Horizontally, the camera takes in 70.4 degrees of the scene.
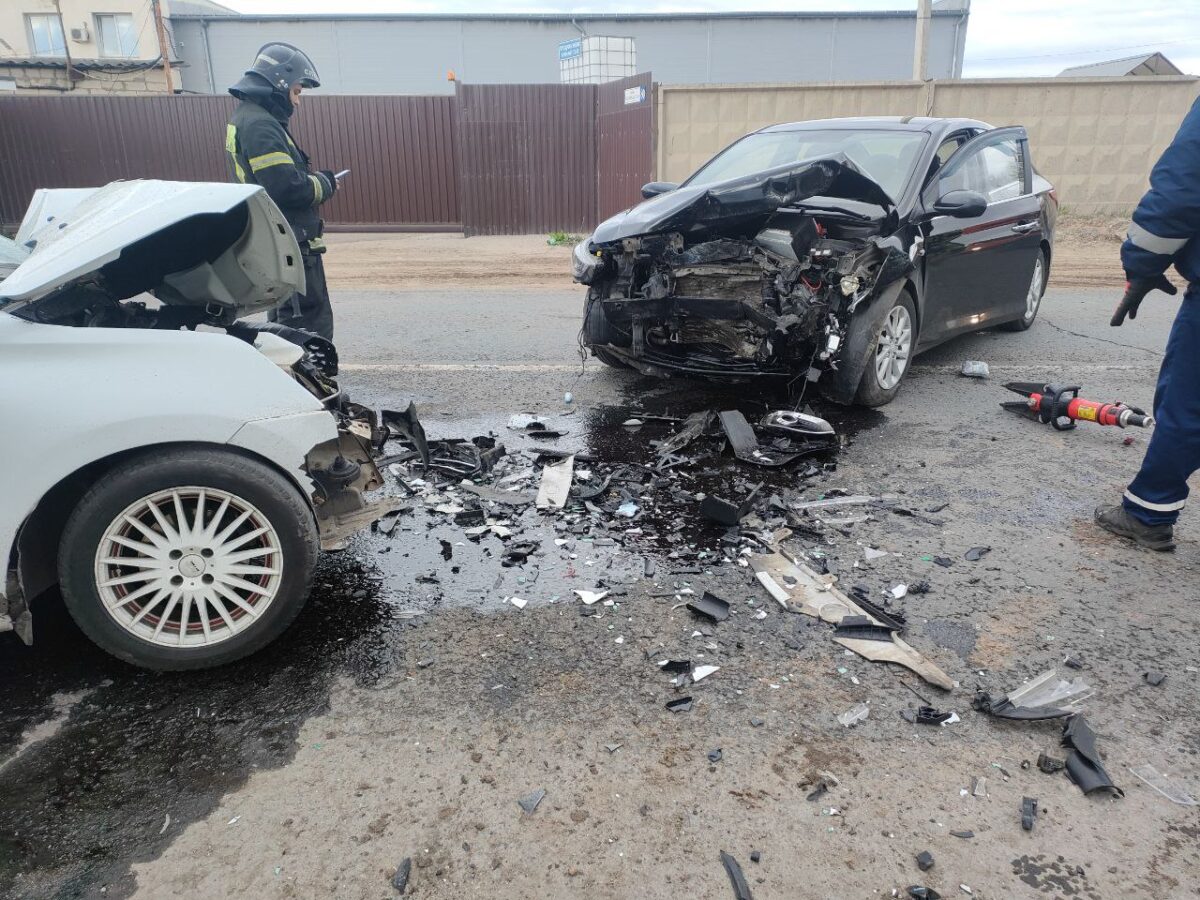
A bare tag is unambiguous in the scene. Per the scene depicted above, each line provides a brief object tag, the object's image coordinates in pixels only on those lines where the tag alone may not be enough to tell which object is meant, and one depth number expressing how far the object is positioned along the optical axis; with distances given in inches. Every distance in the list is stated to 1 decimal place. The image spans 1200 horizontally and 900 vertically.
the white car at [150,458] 103.5
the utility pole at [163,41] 1034.7
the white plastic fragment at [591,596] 132.9
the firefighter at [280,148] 215.9
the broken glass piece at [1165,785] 91.9
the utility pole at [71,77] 1108.9
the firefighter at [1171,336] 134.1
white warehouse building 1229.1
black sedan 201.9
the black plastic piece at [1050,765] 96.1
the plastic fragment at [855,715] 104.6
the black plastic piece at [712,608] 127.6
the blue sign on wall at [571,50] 779.4
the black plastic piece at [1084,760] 93.2
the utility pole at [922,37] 776.9
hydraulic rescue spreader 197.3
